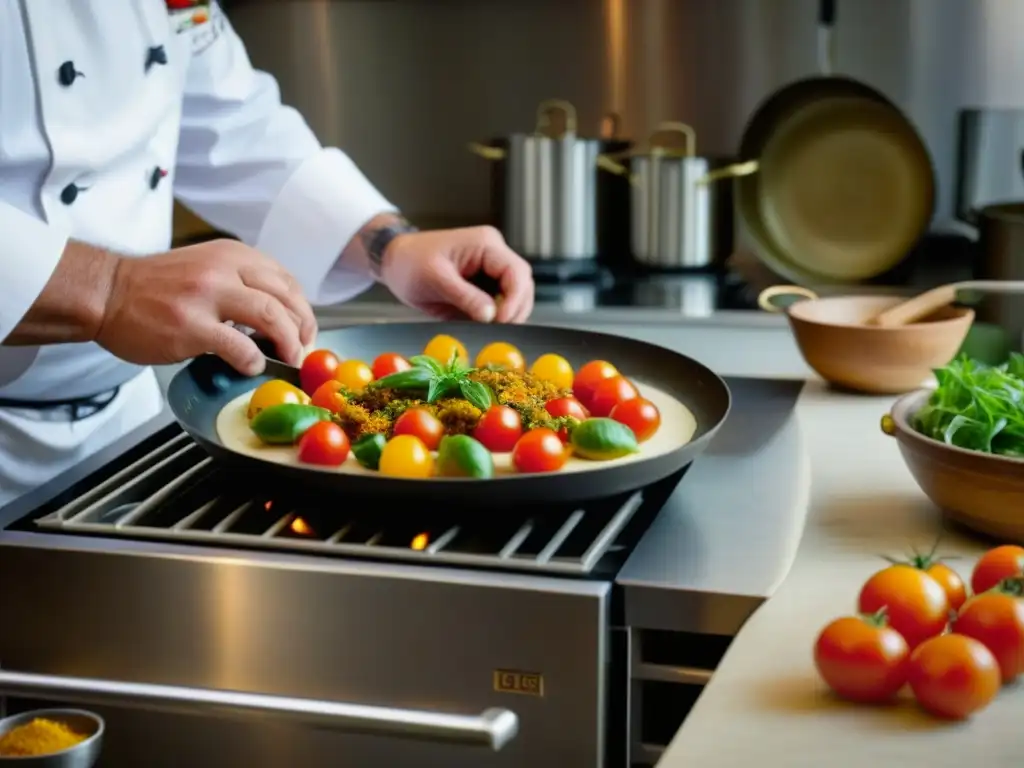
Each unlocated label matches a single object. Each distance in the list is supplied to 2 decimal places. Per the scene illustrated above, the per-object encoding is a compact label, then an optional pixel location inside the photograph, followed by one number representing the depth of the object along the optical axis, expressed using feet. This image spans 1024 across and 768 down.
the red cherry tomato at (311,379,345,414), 4.49
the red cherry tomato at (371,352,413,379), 4.77
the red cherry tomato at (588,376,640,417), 4.56
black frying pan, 4.01
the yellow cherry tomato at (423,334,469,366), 4.96
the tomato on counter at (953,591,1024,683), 3.60
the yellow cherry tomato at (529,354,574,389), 4.77
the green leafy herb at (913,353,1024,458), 4.16
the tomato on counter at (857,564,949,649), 3.67
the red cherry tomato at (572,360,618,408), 4.70
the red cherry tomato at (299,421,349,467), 4.24
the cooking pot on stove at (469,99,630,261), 7.16
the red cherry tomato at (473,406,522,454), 4.33
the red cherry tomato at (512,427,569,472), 4.18
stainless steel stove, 3.88
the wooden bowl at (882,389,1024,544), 4.02
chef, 4.41
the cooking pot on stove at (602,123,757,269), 7.11
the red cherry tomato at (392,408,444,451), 4.31
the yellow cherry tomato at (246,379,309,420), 4.54
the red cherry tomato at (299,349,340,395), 4.73
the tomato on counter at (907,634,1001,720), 3.51
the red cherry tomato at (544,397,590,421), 4.45
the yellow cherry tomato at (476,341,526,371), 4.88
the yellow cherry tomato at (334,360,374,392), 4.65
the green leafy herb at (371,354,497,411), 4.44
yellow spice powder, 3.70
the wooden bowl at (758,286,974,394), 5.06
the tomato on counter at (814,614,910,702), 3.57
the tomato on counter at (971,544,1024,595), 3.77
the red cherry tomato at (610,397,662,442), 4.46
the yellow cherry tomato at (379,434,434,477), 4.14
